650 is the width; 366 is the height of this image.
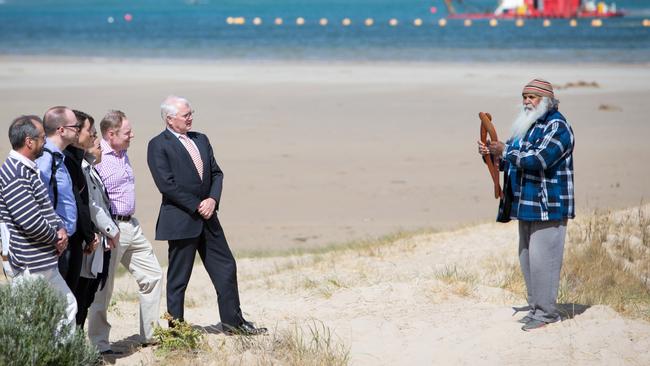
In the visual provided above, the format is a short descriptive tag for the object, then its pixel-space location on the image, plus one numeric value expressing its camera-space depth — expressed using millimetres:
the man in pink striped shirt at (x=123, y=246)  12428
